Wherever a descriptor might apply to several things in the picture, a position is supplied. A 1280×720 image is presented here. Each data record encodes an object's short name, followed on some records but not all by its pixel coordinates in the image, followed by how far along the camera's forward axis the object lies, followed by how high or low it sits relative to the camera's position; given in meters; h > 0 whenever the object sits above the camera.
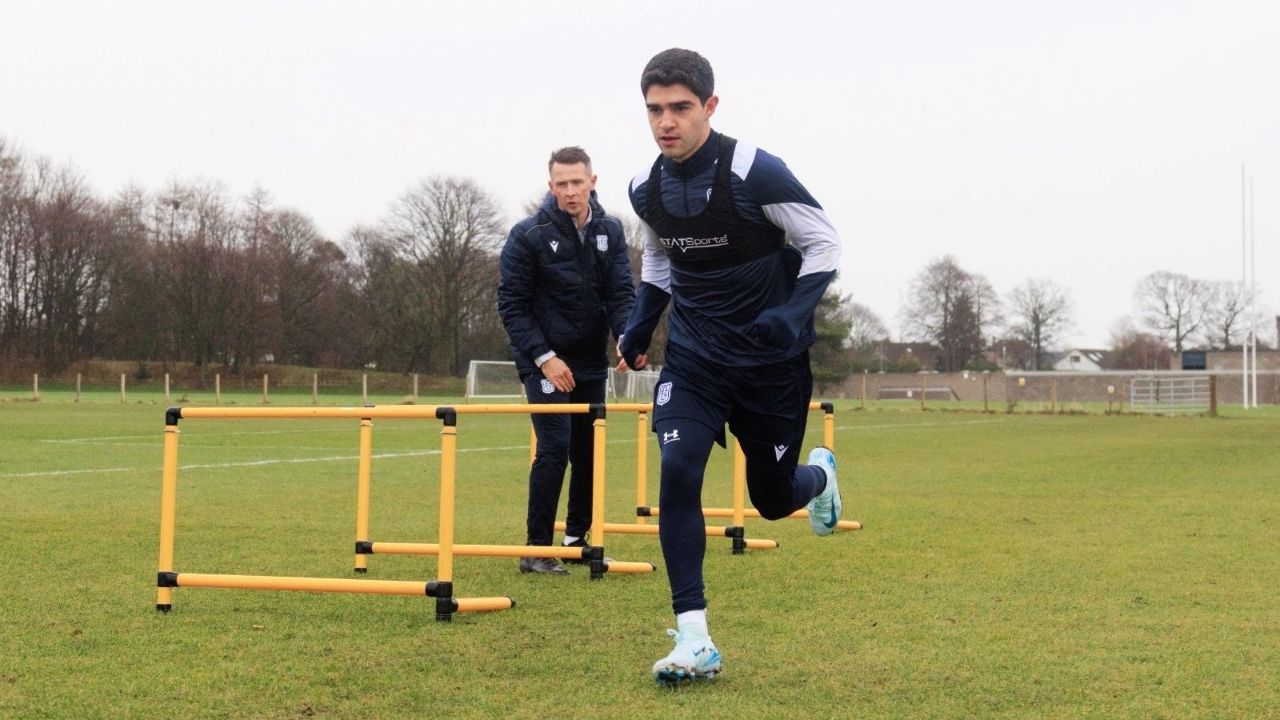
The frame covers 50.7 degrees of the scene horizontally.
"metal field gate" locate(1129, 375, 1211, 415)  46.88 +0.42
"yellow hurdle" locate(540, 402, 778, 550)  8.07 -0.77
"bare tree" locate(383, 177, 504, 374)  74.19 +8.32
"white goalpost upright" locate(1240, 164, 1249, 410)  59.44 +7.59
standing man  7.10 +0.48
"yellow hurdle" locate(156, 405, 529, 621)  5.67 -0.80
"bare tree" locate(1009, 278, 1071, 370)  104.06 +6.59
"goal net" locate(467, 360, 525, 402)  48.12 +0.43
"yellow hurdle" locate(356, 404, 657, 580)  6.88 -0.79
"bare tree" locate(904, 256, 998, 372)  104.94 +7.17
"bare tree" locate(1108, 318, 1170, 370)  108.91 +4.58
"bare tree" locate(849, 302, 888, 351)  108.81 +6.09
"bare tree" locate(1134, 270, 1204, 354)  98.69 +7.75
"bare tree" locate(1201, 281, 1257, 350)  98.12 +6.53
